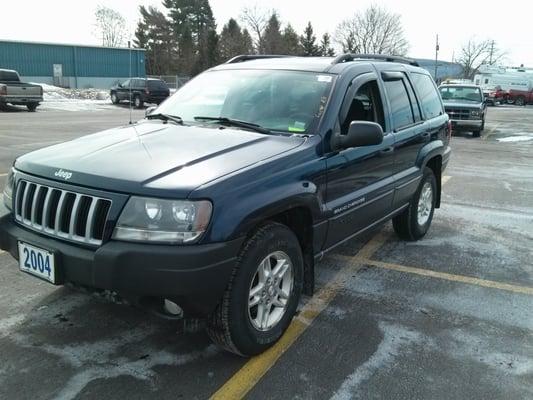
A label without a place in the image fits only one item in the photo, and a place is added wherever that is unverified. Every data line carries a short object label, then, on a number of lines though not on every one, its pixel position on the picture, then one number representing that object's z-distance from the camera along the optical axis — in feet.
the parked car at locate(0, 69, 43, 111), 76.74
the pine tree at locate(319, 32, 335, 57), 250.02
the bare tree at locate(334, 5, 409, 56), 254.68
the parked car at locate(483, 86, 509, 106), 159.22
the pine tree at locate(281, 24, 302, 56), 239.62
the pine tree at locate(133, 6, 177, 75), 210.38
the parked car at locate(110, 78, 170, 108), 96.99
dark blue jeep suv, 8.85
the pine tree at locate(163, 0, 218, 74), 206.90
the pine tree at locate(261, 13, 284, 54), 231.09
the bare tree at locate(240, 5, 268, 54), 249.71
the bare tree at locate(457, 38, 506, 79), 311.68
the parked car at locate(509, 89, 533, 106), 163.12
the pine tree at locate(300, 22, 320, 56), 241.14
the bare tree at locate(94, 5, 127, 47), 237.45
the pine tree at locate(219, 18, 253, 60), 217.15
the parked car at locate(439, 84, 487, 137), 60.44
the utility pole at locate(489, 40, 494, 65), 317.83
